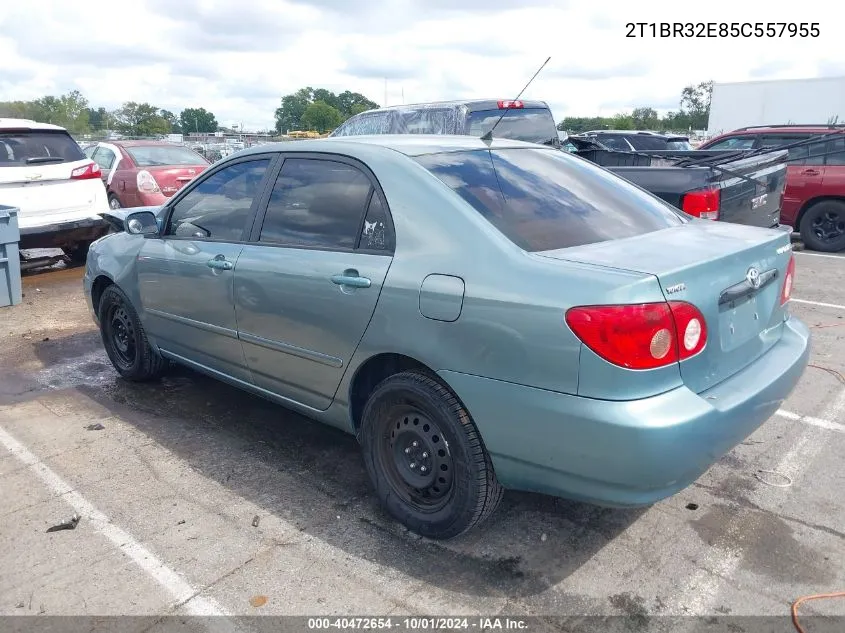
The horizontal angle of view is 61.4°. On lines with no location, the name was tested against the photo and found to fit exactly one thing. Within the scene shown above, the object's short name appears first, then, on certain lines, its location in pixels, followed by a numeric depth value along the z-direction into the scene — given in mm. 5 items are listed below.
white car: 8219
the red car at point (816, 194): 9695
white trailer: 33000
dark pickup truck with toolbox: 6074
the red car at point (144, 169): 10719
